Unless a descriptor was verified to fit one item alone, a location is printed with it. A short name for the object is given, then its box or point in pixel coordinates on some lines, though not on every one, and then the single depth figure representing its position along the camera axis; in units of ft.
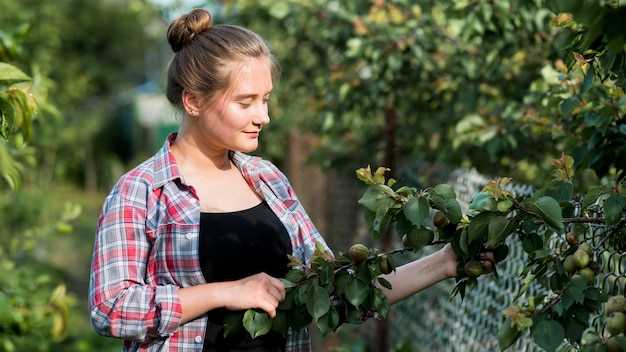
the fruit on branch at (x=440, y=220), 6.86
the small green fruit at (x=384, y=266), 7.20
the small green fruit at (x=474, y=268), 6.97
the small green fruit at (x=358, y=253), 7.08
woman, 7.63
